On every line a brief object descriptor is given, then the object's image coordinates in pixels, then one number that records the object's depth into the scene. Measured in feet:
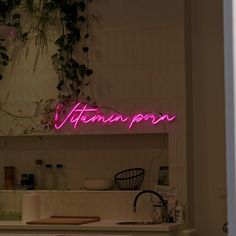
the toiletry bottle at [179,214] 22.43
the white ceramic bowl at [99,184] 23.98
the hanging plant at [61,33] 24.60
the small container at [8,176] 25.14
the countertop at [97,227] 20.75
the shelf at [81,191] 23.67
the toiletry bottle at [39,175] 25.16
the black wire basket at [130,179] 23.94
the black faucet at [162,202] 22.79
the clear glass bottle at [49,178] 24.93
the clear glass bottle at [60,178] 25.14
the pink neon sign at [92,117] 23.81
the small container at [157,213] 22.76
